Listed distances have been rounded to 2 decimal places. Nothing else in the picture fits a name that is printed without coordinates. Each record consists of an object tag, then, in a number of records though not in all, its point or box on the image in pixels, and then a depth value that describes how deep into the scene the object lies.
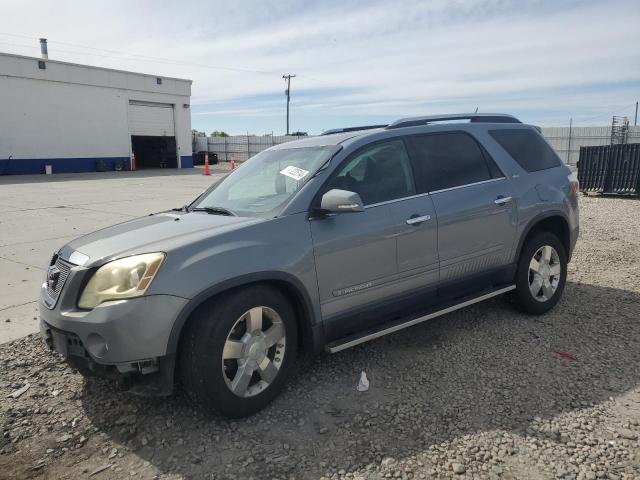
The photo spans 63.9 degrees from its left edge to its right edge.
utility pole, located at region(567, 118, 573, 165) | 33.60
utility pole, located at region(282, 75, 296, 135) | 62.00
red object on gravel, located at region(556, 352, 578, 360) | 3.91
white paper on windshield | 3.62
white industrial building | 27.58
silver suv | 2.82
